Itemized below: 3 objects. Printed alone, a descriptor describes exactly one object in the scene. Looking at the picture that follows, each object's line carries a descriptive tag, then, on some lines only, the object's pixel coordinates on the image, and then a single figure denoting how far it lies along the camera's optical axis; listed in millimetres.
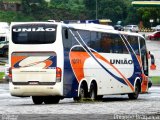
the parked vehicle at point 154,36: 107438
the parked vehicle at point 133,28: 115000
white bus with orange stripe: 28000
